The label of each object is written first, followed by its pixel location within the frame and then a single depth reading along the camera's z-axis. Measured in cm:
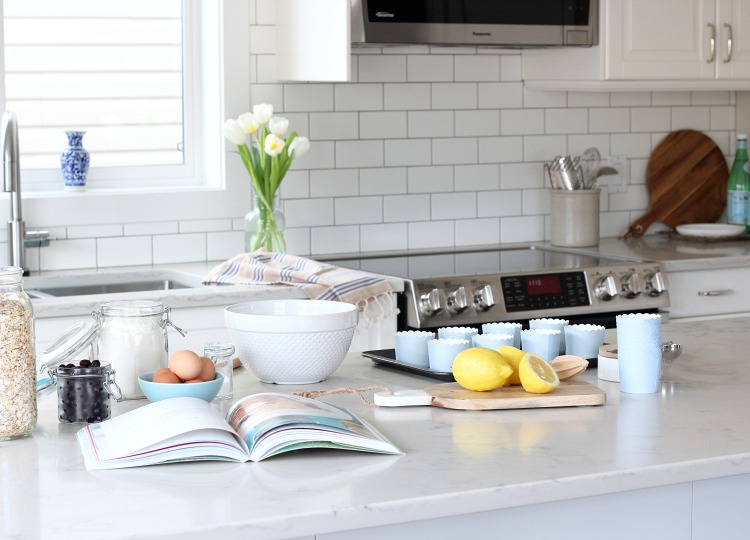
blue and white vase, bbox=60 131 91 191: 374
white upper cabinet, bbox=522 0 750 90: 407
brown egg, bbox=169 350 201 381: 181
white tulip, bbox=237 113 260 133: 363
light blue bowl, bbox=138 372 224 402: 179
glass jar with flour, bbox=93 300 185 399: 189
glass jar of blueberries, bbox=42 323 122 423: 174
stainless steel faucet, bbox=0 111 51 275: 349
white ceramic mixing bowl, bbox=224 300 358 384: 195
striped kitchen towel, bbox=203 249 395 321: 331
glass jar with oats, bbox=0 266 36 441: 159
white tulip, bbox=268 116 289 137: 362
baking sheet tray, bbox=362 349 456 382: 203
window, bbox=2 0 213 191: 376
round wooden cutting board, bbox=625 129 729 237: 469
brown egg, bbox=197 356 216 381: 183
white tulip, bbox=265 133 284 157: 361
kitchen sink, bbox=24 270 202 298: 362
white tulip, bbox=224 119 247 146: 365
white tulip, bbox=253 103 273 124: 363
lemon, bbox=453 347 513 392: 186
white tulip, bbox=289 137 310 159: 369
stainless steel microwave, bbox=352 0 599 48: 369
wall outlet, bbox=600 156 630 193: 462
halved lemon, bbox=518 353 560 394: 185
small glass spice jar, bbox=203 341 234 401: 189
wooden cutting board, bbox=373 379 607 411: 183
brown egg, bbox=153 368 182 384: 181
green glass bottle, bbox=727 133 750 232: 464
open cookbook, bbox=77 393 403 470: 152
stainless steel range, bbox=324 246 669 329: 349
